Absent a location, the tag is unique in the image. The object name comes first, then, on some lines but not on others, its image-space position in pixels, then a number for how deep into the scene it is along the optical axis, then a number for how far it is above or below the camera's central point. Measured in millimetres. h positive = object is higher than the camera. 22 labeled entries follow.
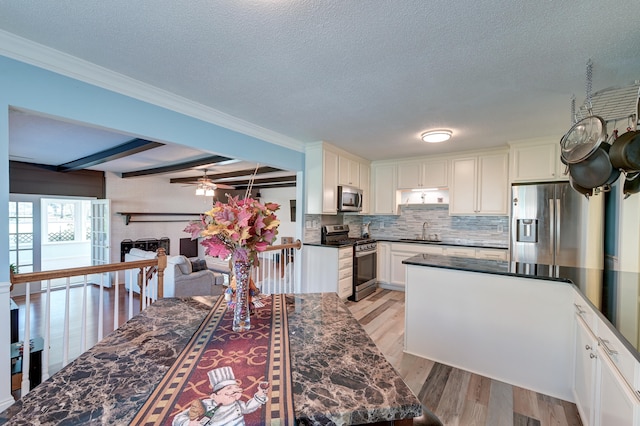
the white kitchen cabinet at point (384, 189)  5039 +431
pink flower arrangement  1160 -79
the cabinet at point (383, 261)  4848 -898
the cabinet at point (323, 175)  3986 +550
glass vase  1216 -390
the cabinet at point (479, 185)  4043 +421
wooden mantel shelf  6167 -91
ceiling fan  5158 +471
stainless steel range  4281 -753
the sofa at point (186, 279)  4004 -1051
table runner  678 -516
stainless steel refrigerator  3197 -165
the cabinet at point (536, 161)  3436 +671
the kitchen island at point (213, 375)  700 -525
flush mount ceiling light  3195 +919
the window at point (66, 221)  6324 -267
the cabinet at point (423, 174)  4527 +657
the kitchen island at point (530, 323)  1399 -814
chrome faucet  4953 -315
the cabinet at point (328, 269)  3984 -878
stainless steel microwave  4348 +214
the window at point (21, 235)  5152 -483
